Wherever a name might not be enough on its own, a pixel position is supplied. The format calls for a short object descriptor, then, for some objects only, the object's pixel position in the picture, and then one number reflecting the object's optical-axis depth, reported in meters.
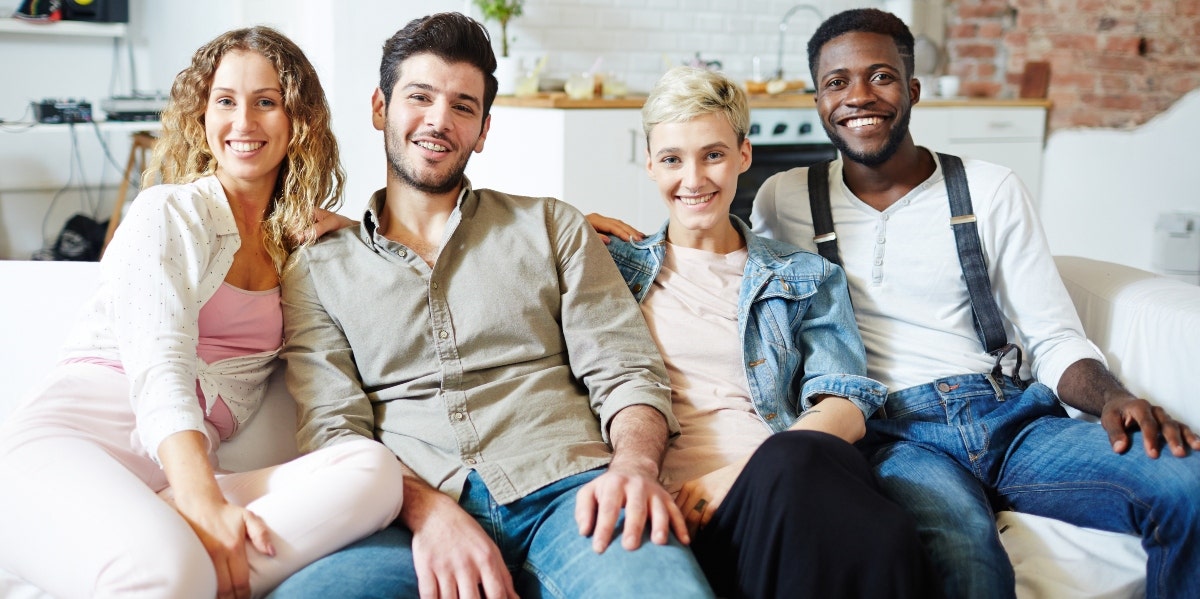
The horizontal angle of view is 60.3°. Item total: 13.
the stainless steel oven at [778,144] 3.97
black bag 4.20
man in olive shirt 1.40
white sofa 1.51
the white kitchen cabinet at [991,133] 4.29
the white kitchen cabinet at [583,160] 3.60
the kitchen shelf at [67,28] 4.11
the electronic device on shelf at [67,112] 4.06
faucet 4.69
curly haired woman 1.27
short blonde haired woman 1.62
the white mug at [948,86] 4.53
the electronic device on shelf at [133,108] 4.10
